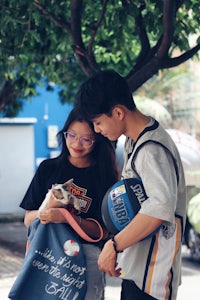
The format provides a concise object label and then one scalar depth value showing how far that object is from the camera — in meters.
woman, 3.48
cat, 3.38
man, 2.96
